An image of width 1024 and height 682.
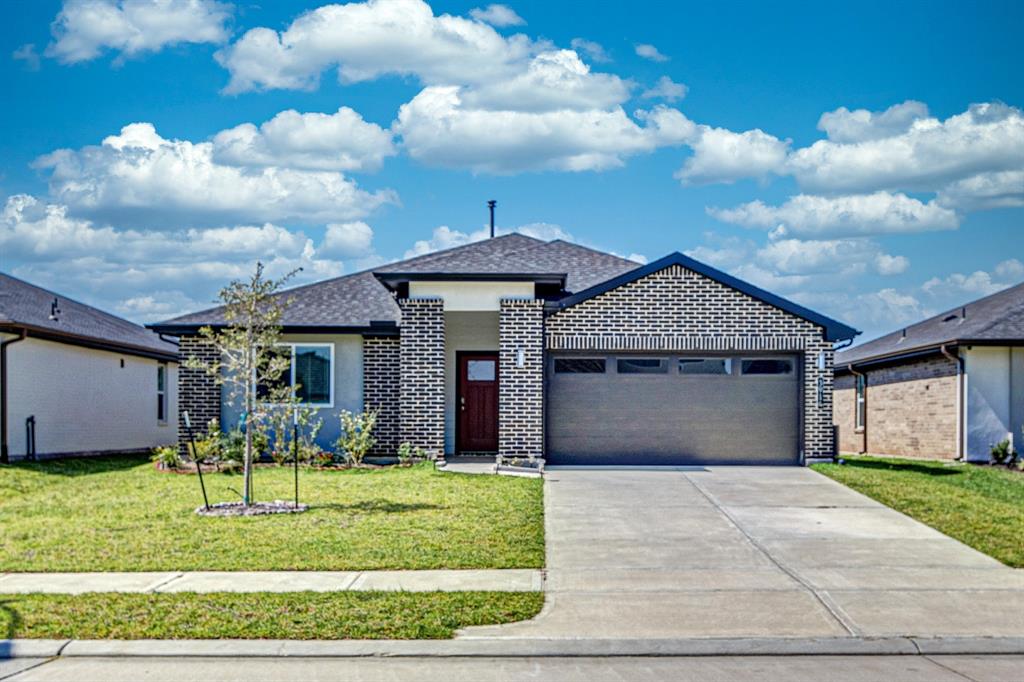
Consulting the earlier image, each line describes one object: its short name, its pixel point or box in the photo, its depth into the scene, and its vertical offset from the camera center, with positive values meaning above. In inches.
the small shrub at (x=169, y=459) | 825.5 -60.8
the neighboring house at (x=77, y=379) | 863.1 +1.7
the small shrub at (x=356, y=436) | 827.9 -44.3
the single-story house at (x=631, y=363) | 804.6 +11.0
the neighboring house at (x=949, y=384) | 897.5 -7.1
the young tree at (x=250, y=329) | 585.3 +28.9
